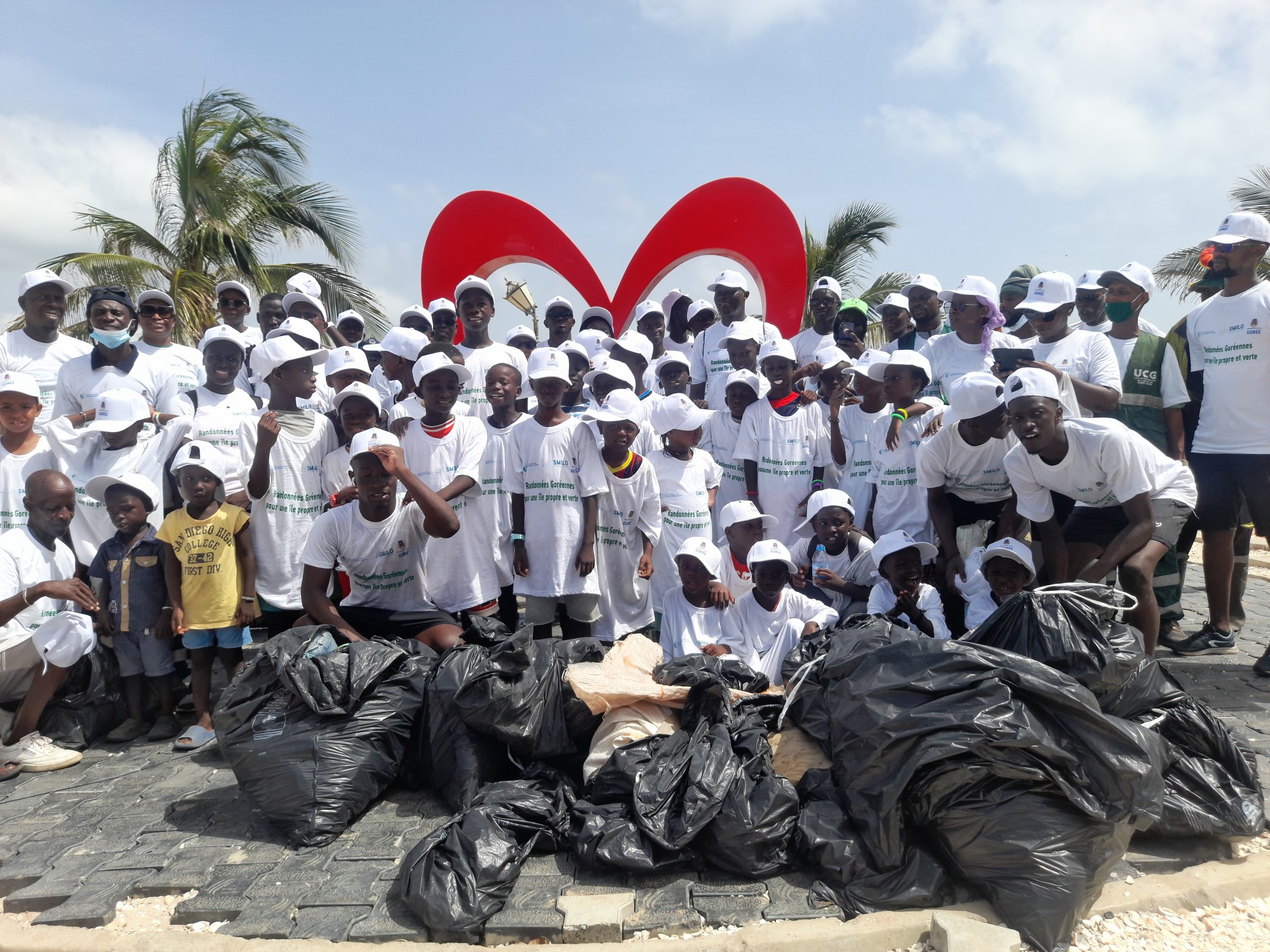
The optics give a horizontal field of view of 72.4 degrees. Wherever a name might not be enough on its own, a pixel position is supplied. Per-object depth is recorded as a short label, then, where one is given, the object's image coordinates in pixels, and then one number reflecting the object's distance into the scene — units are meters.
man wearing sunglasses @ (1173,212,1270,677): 4.75
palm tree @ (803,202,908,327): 18.02
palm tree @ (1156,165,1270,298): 15.45
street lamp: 9.98
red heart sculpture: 9.24
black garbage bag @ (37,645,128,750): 4.43
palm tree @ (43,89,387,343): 13.48
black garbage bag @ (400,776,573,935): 2.76
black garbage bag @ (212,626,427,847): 3.36
